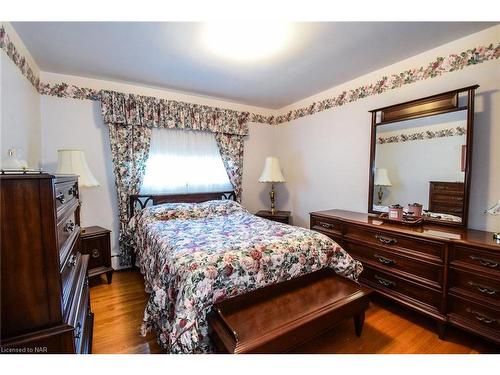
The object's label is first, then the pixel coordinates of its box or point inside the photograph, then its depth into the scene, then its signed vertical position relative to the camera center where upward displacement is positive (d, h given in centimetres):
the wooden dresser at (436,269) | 157 -73
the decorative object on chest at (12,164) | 129 +7
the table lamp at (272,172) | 362 +7
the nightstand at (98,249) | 251 -80
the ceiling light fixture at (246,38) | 181 +115
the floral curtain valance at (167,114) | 283 +85
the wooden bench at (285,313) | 127 -85
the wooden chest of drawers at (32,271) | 77 -33
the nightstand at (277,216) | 358 -61
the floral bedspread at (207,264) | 142 -64
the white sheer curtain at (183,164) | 321 +17
